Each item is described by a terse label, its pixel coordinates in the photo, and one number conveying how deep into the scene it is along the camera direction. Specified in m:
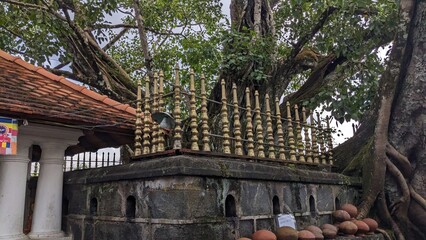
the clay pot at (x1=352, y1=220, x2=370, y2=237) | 4.98
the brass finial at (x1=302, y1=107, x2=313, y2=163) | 5.70
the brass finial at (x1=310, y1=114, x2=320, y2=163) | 5.85
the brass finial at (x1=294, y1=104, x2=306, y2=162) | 5.45
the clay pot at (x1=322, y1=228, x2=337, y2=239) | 4.62
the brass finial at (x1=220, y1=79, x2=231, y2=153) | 4.21
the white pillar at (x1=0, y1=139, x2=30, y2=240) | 4.07
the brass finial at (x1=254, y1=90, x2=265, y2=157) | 4.59
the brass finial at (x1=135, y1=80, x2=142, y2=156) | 4.28
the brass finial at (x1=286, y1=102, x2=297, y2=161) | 5.17
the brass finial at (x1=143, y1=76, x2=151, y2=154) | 4.19
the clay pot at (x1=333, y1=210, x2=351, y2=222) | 5.23
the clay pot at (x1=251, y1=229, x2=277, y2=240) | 3.80
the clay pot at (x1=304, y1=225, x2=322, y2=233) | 4.44
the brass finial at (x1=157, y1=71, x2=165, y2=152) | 4.04
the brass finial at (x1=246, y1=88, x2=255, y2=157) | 4.49
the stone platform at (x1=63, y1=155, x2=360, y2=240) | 3.50
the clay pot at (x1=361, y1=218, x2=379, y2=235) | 5.15
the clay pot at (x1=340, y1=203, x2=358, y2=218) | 5.41
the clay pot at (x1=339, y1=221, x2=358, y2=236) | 4.84
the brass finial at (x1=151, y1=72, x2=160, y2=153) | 4.08
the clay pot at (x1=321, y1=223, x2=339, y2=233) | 4.73
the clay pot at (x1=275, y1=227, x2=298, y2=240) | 4.02
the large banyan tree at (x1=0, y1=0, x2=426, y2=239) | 5.70
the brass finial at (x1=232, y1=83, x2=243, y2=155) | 4.32
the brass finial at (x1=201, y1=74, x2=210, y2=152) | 3.96
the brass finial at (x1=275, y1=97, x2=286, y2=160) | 4.97
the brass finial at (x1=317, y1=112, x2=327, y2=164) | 6.21
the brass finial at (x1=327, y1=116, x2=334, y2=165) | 6.34
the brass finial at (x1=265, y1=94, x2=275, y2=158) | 4.77
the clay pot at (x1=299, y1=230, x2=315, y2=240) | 4.14
